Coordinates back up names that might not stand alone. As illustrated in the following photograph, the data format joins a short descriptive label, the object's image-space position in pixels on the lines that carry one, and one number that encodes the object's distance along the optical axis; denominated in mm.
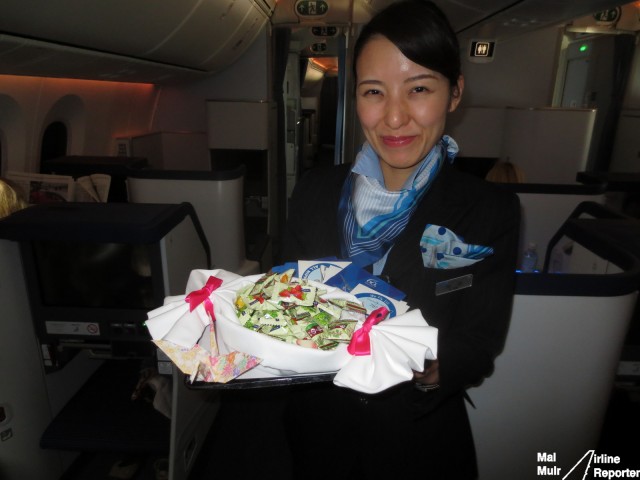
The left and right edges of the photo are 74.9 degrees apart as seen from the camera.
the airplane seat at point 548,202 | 3150
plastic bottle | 2945
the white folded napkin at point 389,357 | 815
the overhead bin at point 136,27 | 1926
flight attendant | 1049
